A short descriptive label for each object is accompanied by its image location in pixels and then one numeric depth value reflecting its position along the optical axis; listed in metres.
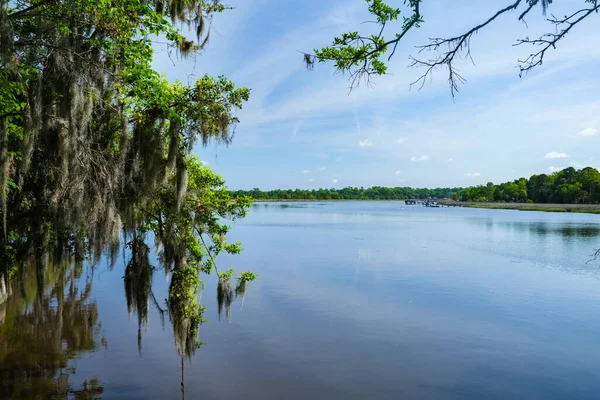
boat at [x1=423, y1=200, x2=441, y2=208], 138.75
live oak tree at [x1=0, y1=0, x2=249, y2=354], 6.61
